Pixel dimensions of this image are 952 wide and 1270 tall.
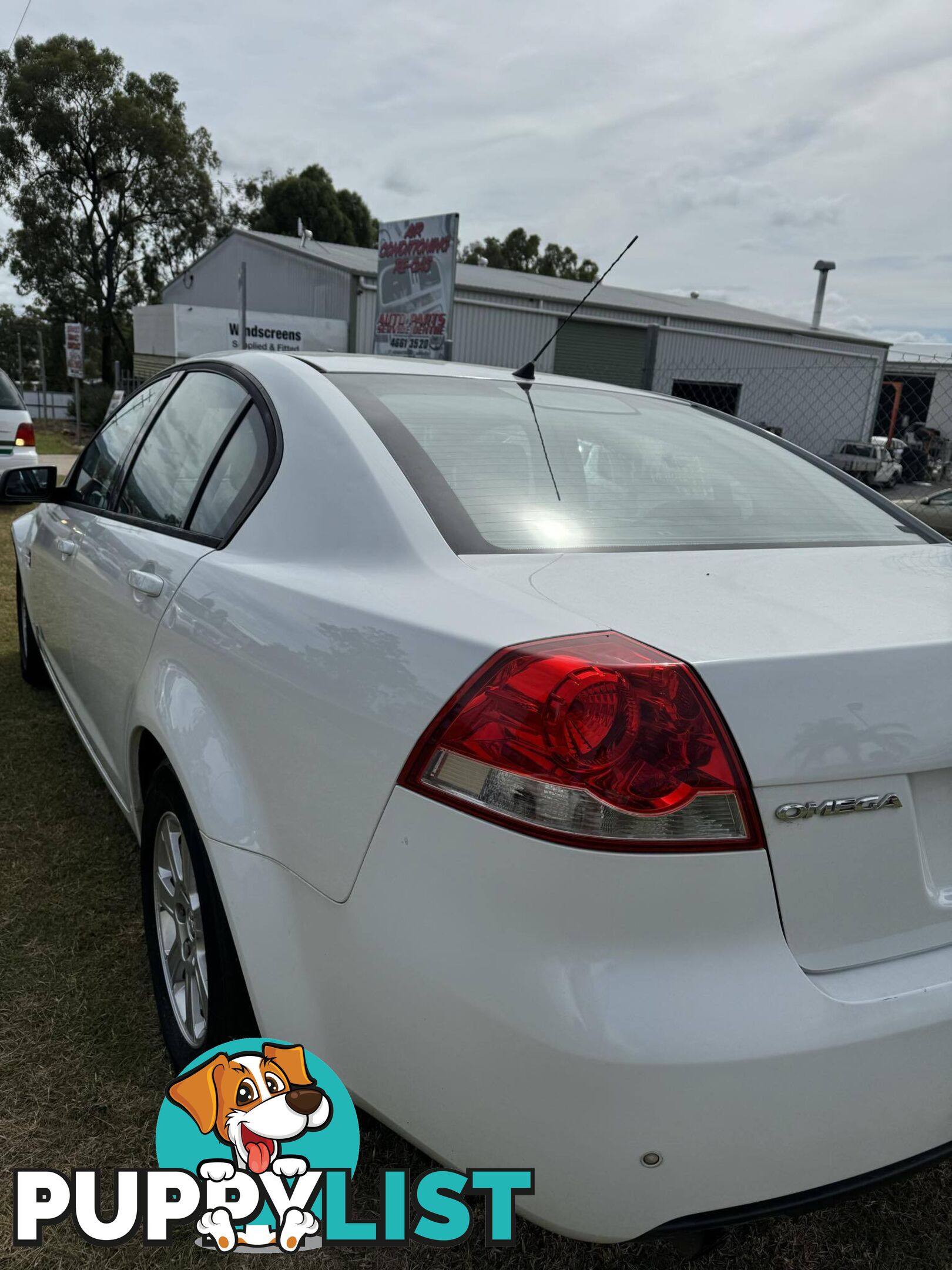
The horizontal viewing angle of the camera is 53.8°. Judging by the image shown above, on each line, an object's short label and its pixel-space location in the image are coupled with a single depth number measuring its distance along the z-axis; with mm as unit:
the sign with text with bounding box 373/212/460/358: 10789
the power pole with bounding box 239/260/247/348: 14398
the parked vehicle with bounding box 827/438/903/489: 10297
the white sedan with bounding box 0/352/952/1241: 1198
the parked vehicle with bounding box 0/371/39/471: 9594
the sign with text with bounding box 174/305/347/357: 20672
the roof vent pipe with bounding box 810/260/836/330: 29766
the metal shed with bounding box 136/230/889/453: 23188
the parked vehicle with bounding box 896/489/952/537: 8689
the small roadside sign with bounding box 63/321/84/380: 19469
